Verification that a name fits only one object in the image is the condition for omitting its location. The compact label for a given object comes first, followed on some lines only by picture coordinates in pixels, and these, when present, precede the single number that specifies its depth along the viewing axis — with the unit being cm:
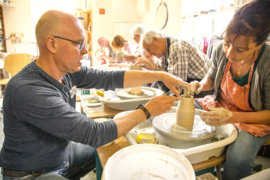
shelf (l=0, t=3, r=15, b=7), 558
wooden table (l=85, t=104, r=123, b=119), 147
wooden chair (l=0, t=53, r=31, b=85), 316
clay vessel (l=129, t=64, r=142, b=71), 170
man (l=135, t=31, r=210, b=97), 214
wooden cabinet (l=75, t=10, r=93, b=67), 633
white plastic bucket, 71
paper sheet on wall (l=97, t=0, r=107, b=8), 593
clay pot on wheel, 112
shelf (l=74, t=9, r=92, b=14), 613
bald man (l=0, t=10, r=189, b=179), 79
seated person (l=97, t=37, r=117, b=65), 473
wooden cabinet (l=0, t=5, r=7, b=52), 586
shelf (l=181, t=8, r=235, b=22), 234
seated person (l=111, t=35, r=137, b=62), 419
